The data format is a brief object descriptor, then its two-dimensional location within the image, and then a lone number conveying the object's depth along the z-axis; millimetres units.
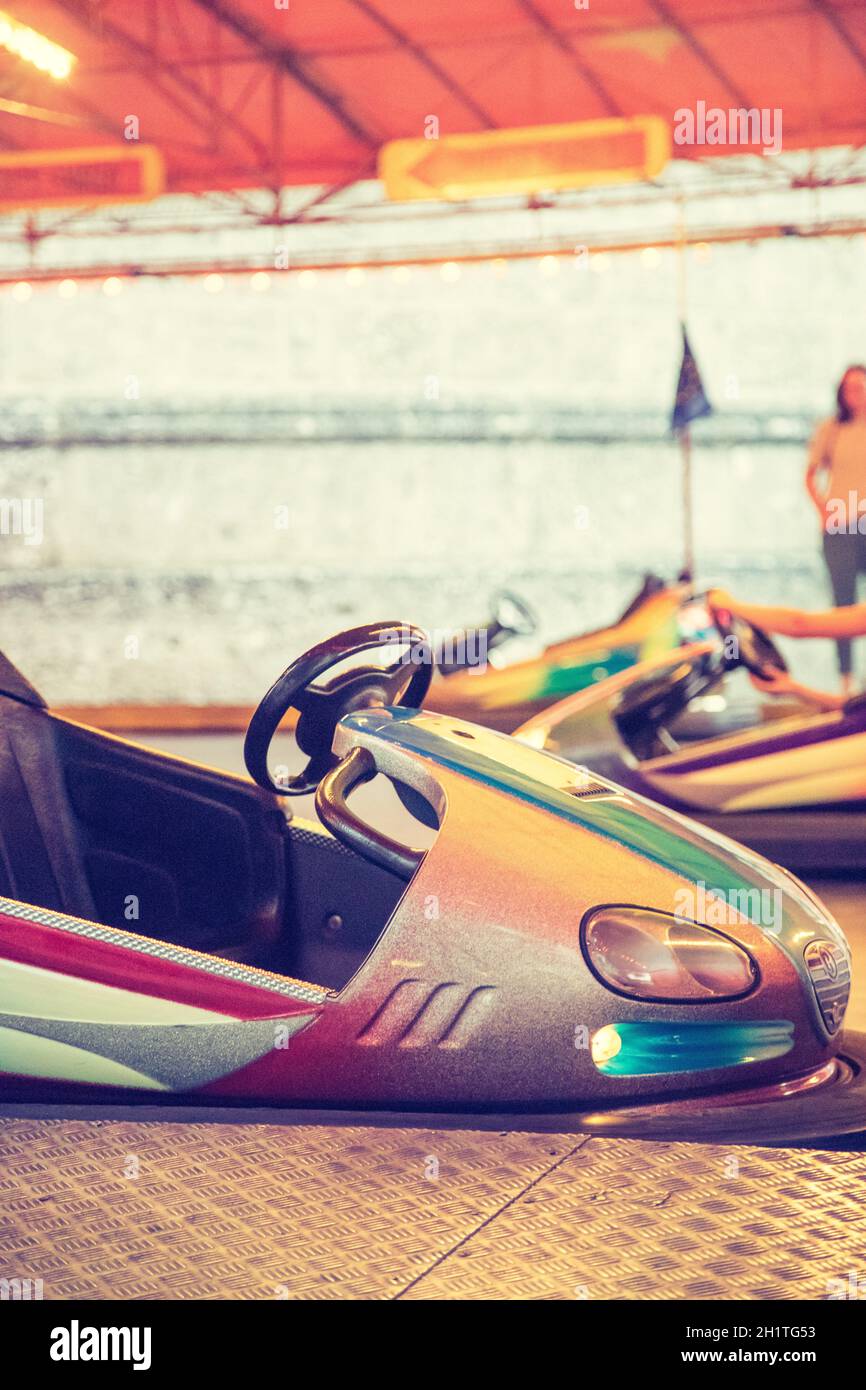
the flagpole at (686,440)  8242
